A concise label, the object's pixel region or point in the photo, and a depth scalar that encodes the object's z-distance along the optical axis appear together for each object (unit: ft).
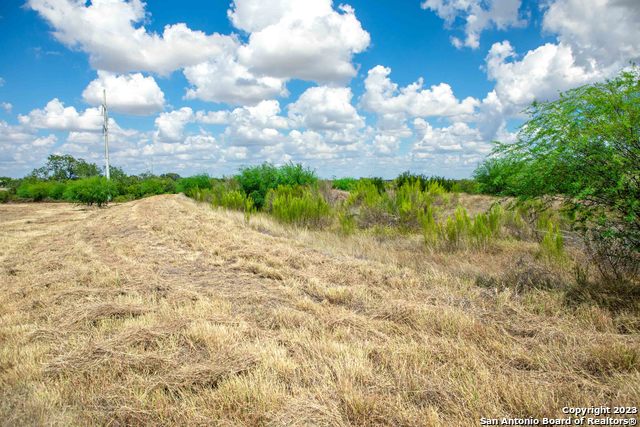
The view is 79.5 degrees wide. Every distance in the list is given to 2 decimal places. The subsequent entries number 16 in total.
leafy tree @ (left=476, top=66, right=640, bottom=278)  14.56
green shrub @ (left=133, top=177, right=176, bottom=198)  139.54
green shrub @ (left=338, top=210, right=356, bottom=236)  37.93
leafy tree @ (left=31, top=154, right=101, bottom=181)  236.34
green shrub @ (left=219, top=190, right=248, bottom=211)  62.03
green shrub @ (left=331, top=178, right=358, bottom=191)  110.57
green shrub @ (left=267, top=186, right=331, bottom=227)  44.19
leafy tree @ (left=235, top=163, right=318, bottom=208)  69.36
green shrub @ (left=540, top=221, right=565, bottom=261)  21.63
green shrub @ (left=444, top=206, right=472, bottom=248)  27.50
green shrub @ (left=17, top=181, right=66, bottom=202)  146.51
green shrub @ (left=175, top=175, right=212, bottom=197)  94.22
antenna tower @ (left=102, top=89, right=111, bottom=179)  132.67
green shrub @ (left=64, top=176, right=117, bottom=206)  106.63
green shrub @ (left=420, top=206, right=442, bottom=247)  28.25
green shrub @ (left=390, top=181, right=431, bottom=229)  37.55
